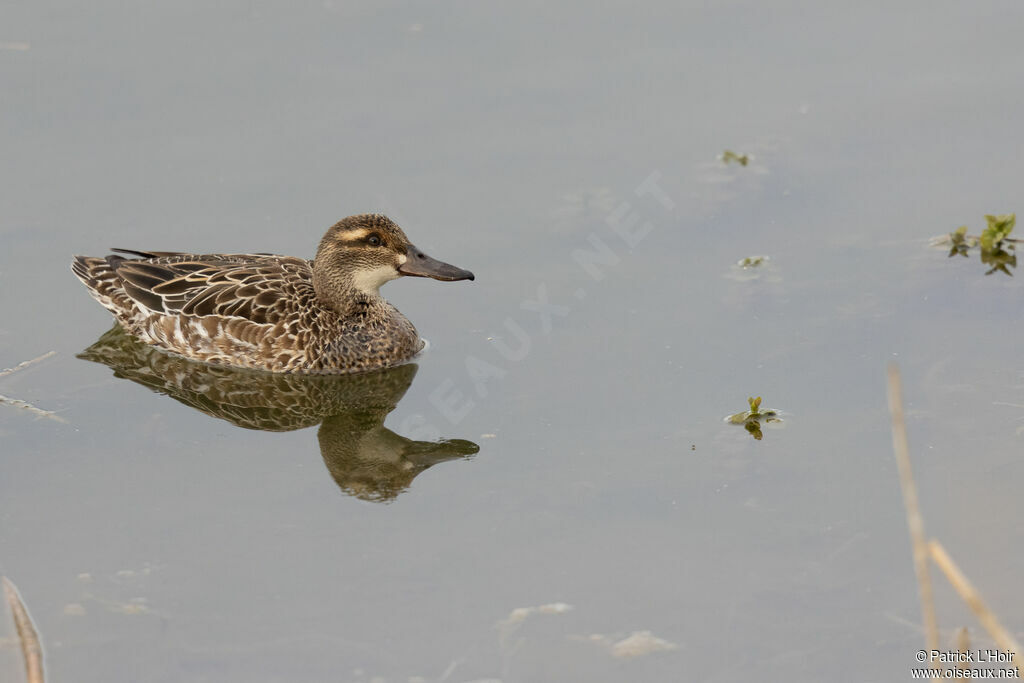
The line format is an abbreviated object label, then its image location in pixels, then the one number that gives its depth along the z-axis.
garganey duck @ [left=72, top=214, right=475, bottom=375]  20.67
